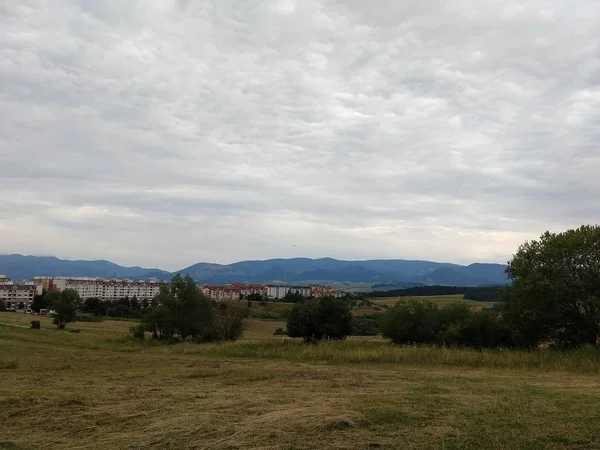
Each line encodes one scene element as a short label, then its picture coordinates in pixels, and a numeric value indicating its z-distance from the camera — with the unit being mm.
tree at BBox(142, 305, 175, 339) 45688
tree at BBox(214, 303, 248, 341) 42375
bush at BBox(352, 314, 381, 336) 64631
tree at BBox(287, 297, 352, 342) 47781
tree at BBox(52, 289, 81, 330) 69662
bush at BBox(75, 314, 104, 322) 91188
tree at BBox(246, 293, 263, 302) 125375
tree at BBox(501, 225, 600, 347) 25594
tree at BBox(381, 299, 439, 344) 38125
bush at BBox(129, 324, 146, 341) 44844
